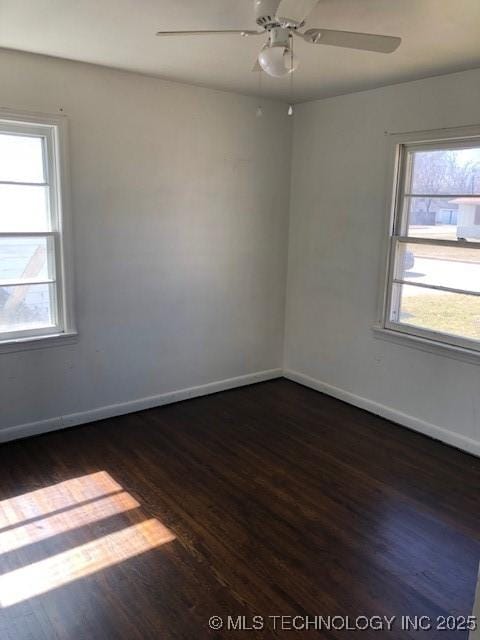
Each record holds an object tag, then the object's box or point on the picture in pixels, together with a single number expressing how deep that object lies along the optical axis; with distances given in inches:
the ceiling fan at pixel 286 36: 81.0
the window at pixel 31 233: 135.3
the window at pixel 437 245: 139.8
